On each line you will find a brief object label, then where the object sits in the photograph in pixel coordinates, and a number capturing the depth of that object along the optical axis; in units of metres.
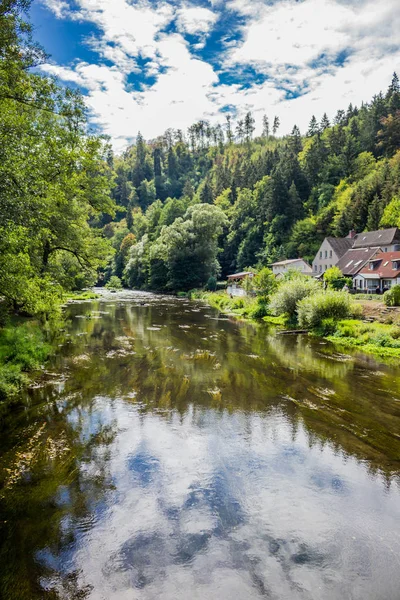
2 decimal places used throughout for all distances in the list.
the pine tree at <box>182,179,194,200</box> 121.75
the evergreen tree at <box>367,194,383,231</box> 67.88
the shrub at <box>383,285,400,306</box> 31.11
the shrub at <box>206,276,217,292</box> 69.56
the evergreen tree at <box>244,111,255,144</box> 162.75
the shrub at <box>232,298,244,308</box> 47.60
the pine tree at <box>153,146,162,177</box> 162.75
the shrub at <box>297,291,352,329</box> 29.98
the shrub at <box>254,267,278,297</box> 41.58
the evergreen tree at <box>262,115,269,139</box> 166.01
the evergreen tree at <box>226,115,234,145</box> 169.25
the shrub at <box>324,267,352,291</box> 51.09
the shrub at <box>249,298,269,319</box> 40.62
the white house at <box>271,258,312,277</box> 69.75
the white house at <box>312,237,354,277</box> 64.83
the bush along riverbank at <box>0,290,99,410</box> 13.95
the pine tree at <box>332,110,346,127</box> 132.39
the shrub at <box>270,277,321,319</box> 34.09
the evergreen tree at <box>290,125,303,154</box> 110.85
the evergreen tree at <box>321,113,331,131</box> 127.38
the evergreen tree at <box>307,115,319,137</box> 127.54
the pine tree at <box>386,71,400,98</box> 107.81
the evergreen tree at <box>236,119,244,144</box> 164.12
